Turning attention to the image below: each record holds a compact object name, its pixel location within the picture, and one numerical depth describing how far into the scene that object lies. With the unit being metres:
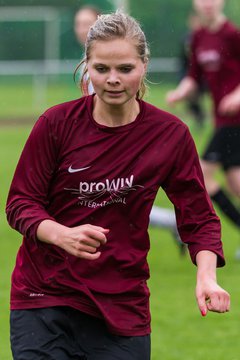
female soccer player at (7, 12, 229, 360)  7.90
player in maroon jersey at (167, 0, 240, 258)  18.28
